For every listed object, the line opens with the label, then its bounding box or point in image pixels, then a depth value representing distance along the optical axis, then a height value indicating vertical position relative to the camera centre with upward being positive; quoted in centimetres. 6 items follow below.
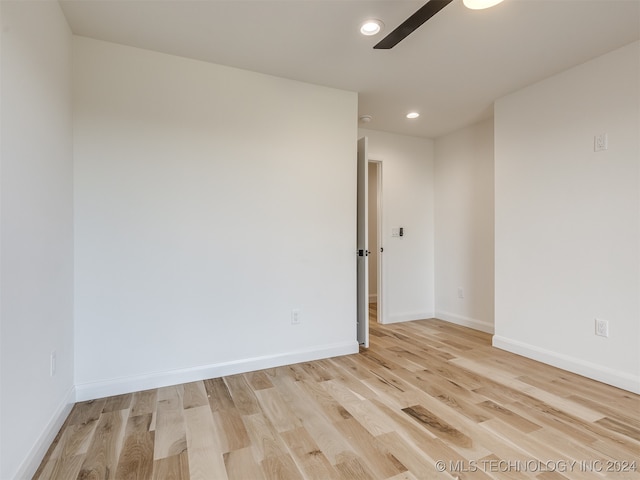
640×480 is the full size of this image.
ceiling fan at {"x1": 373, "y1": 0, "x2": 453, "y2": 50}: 149 +110
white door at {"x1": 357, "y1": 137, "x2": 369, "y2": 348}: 329 -8
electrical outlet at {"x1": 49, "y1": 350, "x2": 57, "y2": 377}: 179 -70
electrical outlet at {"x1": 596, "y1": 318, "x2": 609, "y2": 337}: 251 -71
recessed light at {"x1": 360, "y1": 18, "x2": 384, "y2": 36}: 209 +140
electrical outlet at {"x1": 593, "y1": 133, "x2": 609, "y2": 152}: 251 +75
